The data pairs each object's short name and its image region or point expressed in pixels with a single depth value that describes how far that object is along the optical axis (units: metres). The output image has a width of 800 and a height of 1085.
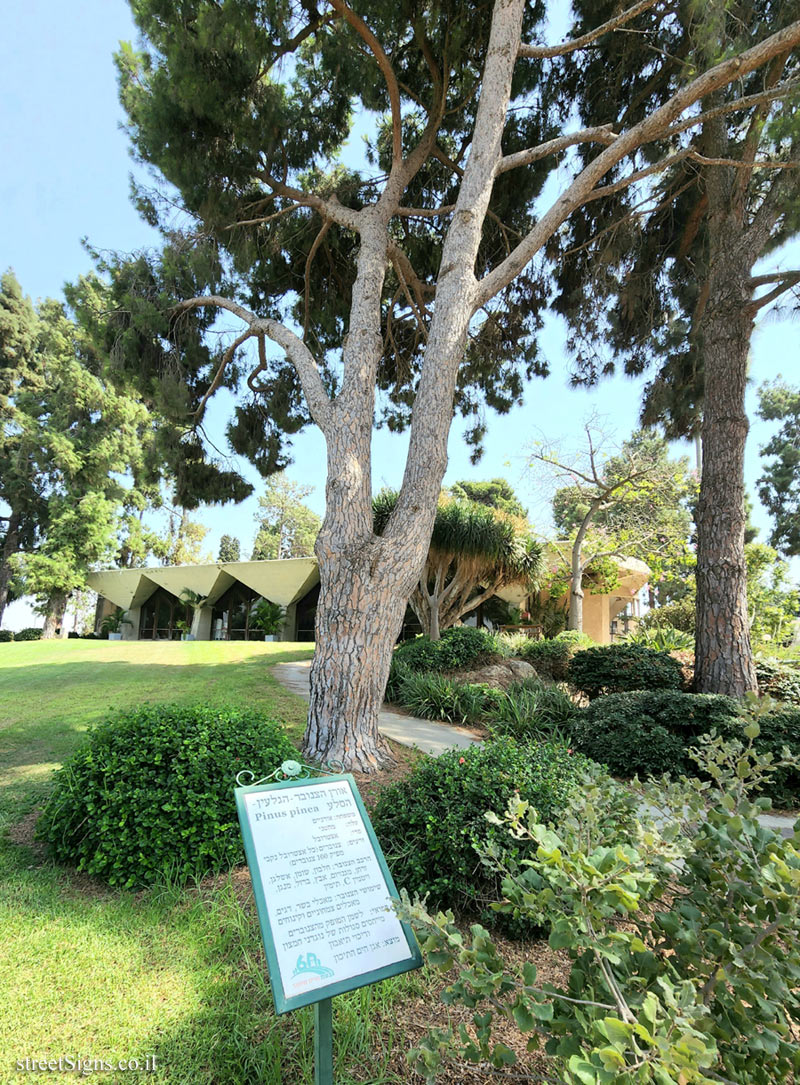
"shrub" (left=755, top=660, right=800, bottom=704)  6.40
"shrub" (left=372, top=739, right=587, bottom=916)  2.54
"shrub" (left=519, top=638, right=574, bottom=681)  10.27
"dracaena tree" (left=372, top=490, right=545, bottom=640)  12.21
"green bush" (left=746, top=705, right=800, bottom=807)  4.68
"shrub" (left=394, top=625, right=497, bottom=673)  9.52
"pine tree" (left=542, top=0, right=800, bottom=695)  6.00
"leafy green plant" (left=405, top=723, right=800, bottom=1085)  0.90
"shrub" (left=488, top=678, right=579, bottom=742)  6.04
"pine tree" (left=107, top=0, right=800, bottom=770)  4.64
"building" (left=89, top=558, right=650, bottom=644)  18.77
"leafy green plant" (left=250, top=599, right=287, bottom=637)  20.17
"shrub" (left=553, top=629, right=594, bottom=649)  11.66
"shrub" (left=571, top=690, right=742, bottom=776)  5.20
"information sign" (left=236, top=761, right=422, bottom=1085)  1.45
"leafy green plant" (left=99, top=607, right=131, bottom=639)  25.96
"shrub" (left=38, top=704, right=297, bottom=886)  2.73
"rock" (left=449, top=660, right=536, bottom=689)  8.71
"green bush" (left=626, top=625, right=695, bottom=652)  10.44
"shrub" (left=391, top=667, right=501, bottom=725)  7.25
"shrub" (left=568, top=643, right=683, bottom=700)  7.24
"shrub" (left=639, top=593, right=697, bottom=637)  13.84
